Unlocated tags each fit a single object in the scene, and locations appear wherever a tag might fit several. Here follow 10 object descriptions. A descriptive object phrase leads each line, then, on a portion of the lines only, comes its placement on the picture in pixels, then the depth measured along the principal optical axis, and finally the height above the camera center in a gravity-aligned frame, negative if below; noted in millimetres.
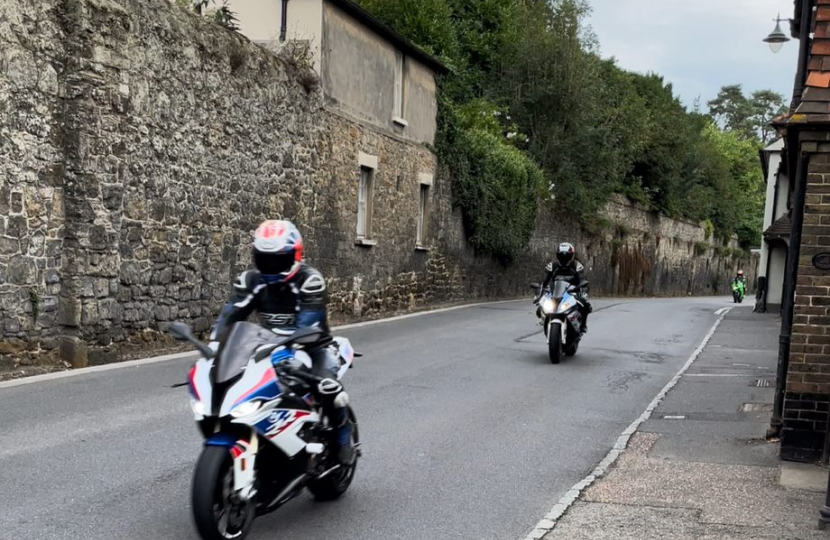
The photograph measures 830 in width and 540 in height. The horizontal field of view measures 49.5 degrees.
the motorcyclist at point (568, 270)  14008 -505
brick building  7469 -315
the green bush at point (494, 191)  27125 +1364
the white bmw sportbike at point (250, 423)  4473 -1064
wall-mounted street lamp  18578 +4382
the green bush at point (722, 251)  62250 -265
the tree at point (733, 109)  109750 +17065
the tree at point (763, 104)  108500 +17726
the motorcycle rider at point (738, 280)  47506 -1679
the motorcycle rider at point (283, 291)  5168 -406
